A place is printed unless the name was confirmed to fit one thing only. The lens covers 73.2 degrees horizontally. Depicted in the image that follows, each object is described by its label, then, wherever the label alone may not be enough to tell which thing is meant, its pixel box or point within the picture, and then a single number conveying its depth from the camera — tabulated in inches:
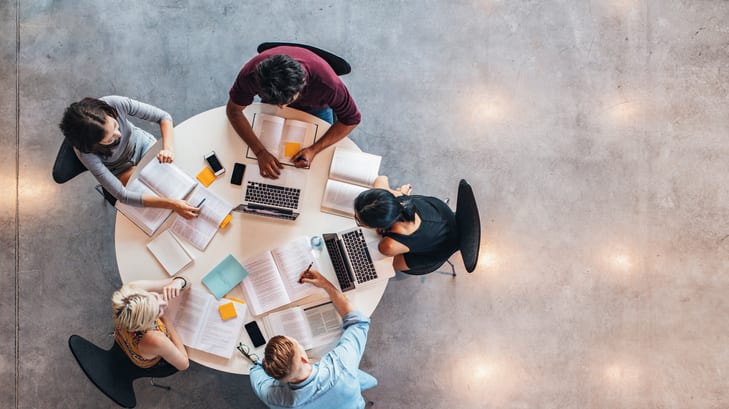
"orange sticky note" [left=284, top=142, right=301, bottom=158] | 97.2
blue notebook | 93.7
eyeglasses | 92.6
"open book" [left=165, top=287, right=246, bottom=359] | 92.4
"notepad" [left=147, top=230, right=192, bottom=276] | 94.5
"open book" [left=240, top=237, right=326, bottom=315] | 94.1
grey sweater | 94.3
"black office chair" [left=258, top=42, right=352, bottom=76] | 100.1
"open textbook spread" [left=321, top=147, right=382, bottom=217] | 96.6
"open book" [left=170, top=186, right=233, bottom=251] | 95.4
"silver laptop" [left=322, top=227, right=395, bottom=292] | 94.7
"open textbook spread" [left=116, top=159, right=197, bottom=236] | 94.8
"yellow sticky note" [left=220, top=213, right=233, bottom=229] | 95.5
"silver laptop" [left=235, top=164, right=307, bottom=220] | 96.7
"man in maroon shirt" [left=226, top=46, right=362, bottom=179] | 80.2
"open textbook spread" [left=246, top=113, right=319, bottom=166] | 96.9
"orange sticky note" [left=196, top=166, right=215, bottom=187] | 96.6
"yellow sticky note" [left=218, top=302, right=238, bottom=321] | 93.2
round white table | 94.2
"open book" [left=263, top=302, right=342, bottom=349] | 93.8
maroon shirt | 88.0
